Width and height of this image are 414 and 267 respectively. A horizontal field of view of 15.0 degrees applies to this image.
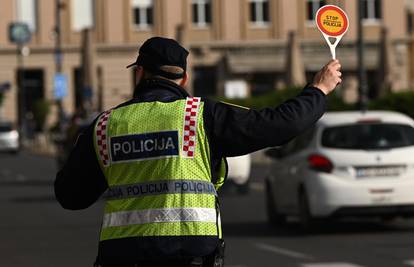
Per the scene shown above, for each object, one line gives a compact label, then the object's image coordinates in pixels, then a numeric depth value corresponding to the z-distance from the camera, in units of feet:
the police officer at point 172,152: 20.29
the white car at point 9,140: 229.66
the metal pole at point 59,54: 216.95
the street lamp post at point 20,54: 255.70
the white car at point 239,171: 93.30
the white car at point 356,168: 60.95
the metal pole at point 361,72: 125.23
